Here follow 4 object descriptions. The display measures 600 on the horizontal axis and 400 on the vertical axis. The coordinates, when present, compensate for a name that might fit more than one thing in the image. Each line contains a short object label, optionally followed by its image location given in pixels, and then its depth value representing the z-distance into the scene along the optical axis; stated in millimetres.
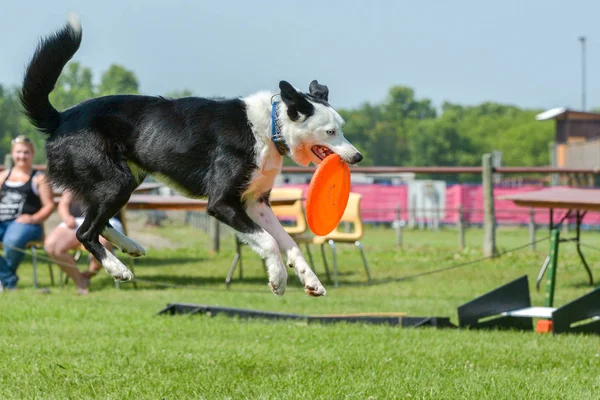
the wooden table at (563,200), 18875
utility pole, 115000
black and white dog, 8133
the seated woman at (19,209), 19547
